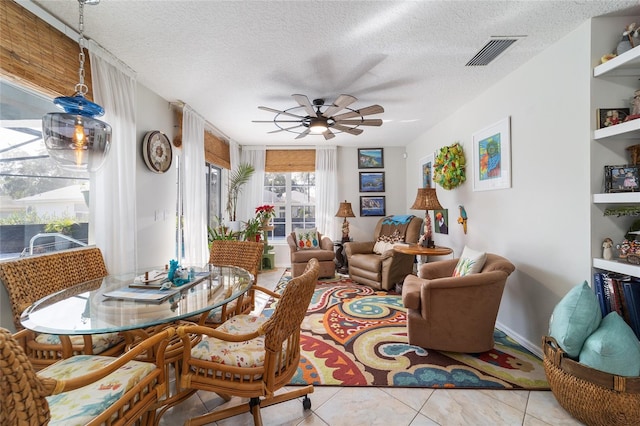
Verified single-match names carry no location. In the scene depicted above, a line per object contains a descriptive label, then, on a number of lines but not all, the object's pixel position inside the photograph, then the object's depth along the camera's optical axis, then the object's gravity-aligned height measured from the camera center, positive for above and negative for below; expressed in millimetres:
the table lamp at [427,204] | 3441 +69
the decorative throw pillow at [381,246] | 4376 -605
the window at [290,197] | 5734 +291
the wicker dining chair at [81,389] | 756 -724
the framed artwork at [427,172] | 4432 +641
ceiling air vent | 2042 +1276
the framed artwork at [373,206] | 5605 +80
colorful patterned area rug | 1916 -1208
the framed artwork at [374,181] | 5594 +598
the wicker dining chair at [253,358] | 1268 -744
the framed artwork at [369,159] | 5594 +1051
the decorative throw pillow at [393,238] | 4556 -480
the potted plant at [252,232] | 4750 -368
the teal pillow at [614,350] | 1422 -764
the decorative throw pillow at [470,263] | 2389 -492
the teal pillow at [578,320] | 1562 -653
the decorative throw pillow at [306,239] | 4863 -514
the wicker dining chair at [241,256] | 2316 -431
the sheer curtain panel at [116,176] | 2186 +307
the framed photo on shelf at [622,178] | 1747 +192
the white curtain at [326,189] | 5480 +432
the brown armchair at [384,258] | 3906 -744
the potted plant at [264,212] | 5078 -23
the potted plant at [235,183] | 4988 +526
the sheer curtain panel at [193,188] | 3400 +313
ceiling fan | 2559 +1022
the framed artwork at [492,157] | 2650 +551
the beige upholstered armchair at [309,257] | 4531 -816
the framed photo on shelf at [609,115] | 1830 +629
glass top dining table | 1205 -486
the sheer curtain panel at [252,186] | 5516 +507
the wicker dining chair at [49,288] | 1478 -476
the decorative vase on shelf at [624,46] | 1750 +1050
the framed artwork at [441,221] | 3934 -184
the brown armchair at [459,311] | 2148 -817
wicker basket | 1375 -987
